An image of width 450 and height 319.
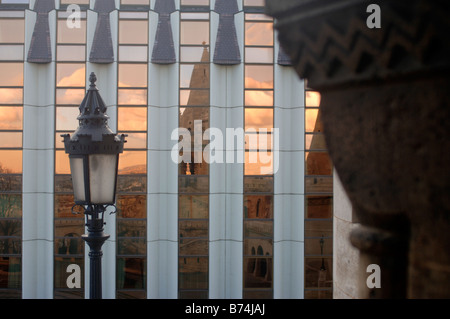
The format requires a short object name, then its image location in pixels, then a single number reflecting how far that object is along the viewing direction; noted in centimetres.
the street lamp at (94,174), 507
